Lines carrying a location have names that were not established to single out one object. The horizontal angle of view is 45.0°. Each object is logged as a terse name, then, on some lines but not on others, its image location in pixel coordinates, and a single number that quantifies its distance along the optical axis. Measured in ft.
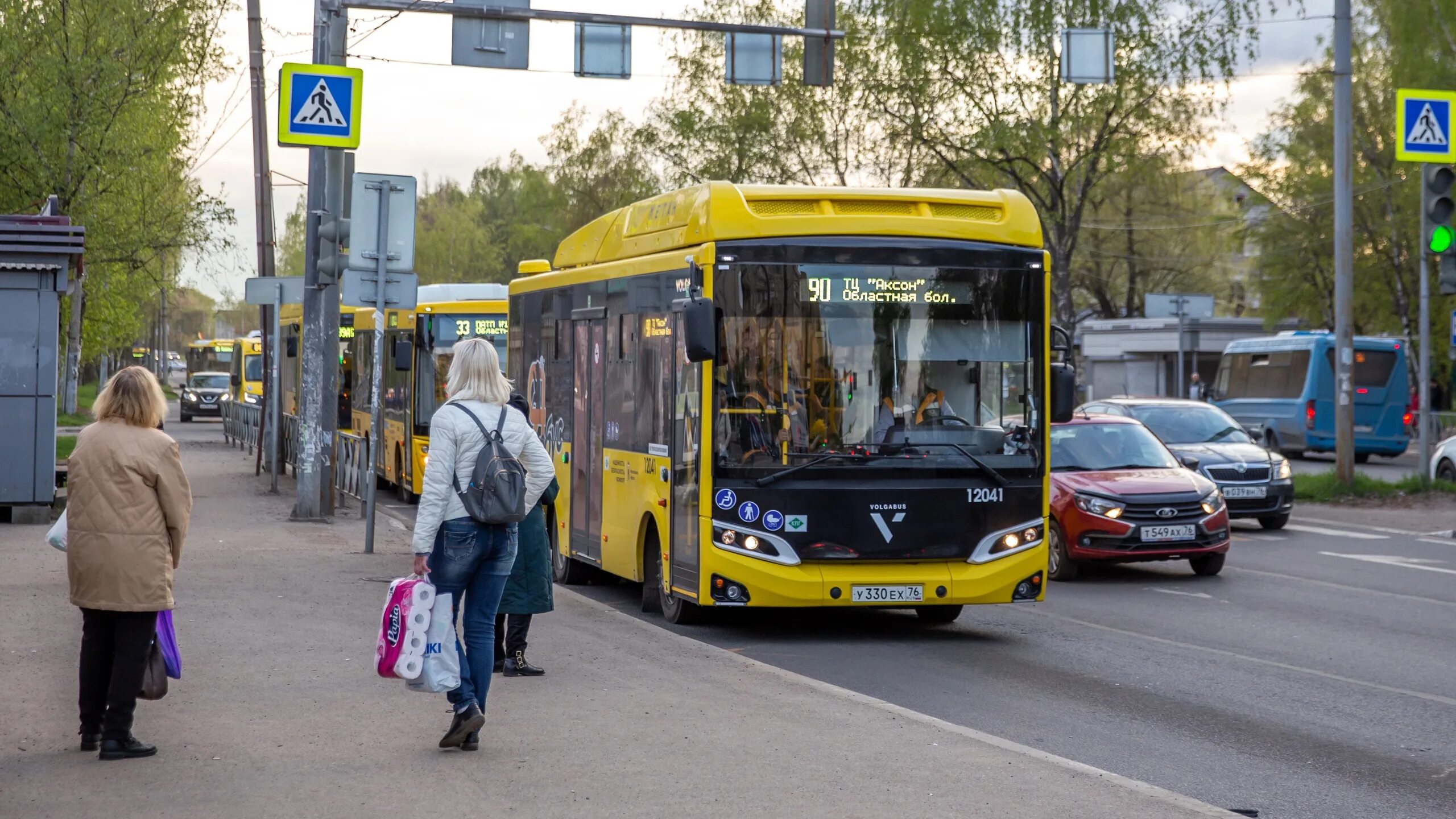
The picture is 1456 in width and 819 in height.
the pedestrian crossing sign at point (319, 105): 56.70
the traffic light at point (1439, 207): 68.13
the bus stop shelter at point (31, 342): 58.75
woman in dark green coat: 31.45
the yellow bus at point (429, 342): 80.53
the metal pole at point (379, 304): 51.80
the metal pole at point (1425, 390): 83.82
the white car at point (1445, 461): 90.22
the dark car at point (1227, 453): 70.95
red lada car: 52.11
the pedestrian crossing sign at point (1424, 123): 74.33
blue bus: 128.16
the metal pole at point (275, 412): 81.92
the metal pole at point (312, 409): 66.33
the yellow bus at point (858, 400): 37.22
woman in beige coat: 23.04
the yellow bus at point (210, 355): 278.87
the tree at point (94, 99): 90.53
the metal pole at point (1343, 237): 81.41
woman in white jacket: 23.76
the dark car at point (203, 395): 208.13
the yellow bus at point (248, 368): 181.06
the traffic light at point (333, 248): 56.65
